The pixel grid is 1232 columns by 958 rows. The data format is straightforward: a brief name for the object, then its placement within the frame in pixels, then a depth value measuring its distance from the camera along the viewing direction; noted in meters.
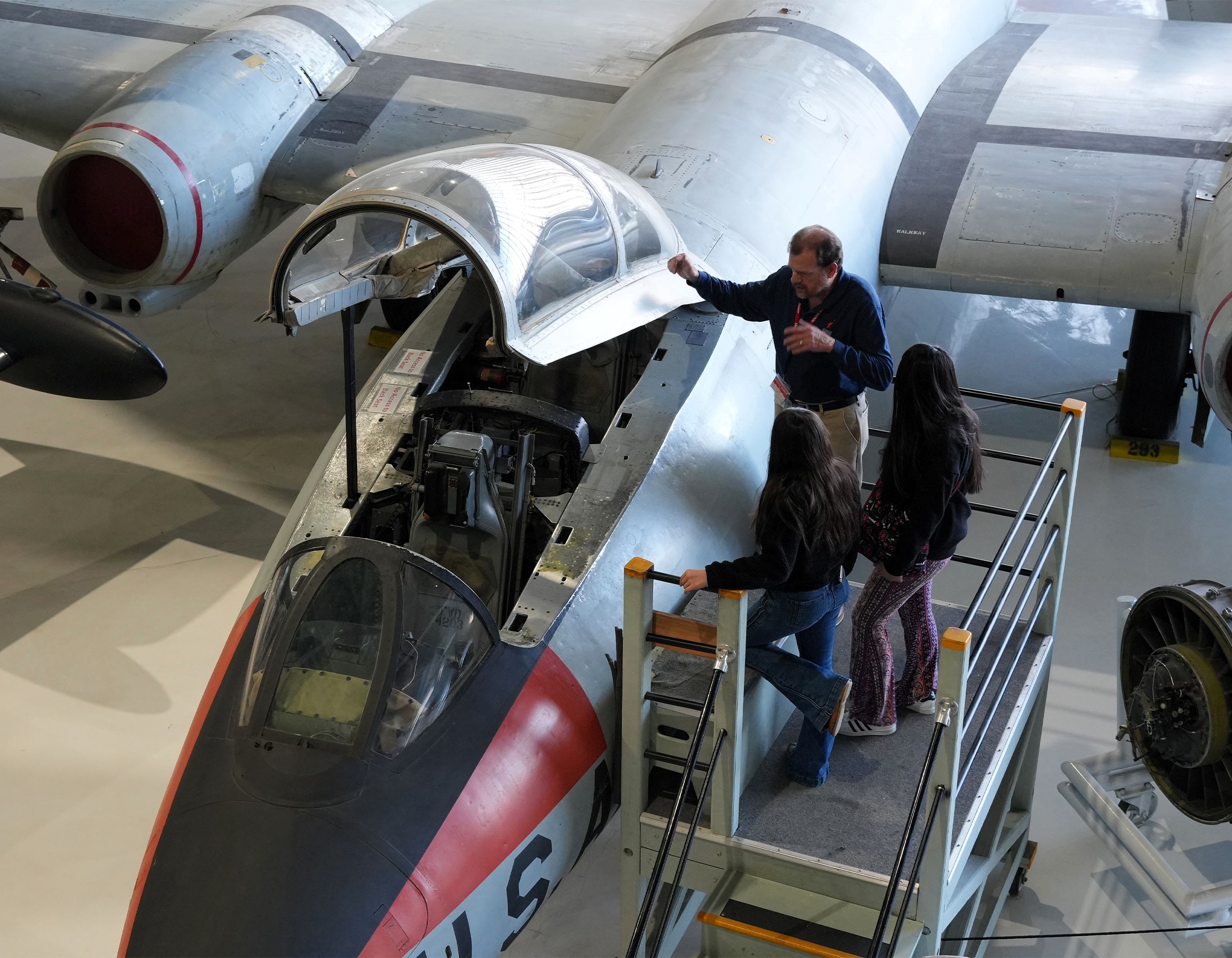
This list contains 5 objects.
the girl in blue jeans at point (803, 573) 4.20
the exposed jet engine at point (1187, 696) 5.48
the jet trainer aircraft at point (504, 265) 4.09
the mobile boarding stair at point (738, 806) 4.09
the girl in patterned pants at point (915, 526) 4.46
